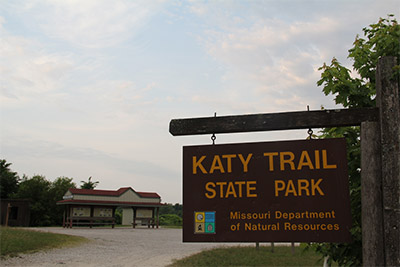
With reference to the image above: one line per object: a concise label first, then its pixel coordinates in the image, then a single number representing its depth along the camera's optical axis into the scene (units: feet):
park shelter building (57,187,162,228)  122.42
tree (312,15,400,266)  16.55
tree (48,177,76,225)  148.87
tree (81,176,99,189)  185.76
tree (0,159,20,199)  156.04
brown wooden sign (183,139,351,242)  13.34
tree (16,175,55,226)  144.56
